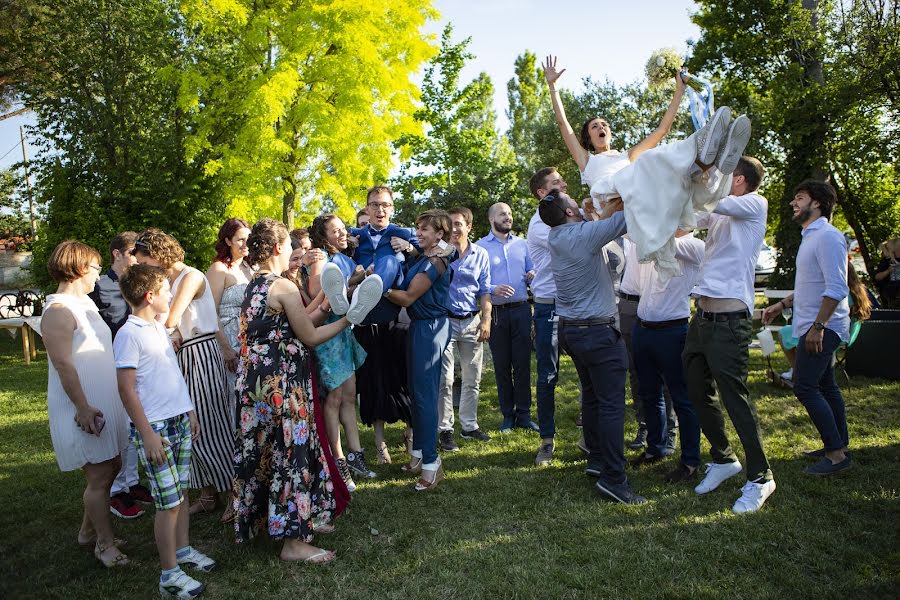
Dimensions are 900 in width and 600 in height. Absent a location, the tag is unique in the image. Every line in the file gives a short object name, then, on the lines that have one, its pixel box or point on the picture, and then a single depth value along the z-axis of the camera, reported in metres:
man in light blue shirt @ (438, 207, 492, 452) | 5.91
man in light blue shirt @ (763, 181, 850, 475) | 4.50
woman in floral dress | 3.63
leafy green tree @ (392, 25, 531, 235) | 19.58
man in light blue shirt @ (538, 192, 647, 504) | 4.14
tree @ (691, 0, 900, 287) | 10.98
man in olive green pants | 4.04
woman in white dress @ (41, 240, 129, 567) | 3.54
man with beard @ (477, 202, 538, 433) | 6.22
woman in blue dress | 4.73
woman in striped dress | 4.22
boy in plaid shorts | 3.21
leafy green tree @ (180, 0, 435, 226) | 12.00
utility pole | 14.39
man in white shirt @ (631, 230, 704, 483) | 4.59
